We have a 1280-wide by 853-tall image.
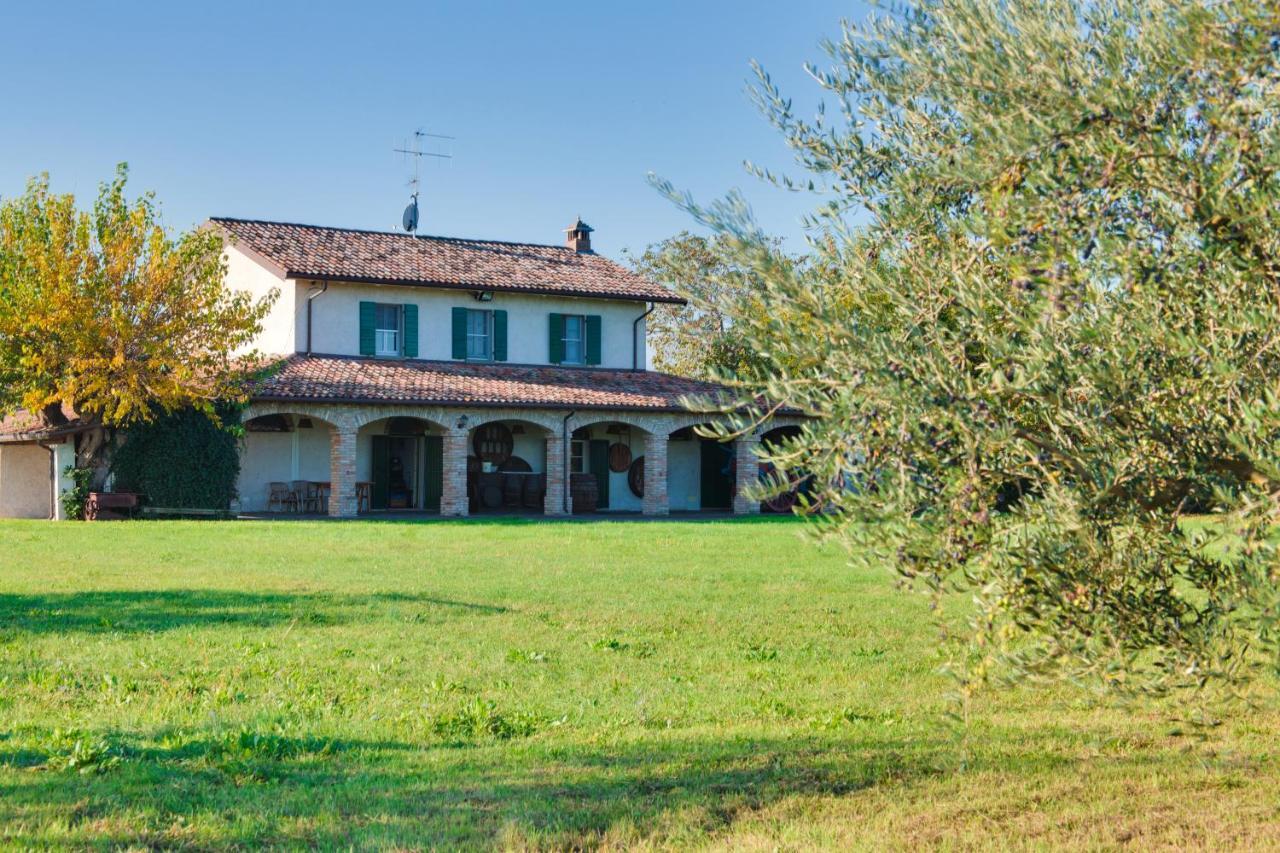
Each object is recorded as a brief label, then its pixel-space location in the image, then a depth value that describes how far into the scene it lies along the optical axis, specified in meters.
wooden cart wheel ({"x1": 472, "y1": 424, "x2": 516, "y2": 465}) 32.75
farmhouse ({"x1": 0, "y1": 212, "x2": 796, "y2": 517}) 29.91
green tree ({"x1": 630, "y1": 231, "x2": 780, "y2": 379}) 45.25
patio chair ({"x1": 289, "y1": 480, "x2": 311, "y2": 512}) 30.47
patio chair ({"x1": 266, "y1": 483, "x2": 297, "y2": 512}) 30.48
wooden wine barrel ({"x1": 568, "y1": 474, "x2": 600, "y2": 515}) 32.44
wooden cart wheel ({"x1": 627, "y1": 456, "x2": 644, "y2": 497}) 34.56
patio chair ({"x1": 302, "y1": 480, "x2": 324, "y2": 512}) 30.47
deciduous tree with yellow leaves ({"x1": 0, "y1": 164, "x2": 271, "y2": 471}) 26.72
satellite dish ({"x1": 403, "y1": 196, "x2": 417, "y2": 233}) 36.91
